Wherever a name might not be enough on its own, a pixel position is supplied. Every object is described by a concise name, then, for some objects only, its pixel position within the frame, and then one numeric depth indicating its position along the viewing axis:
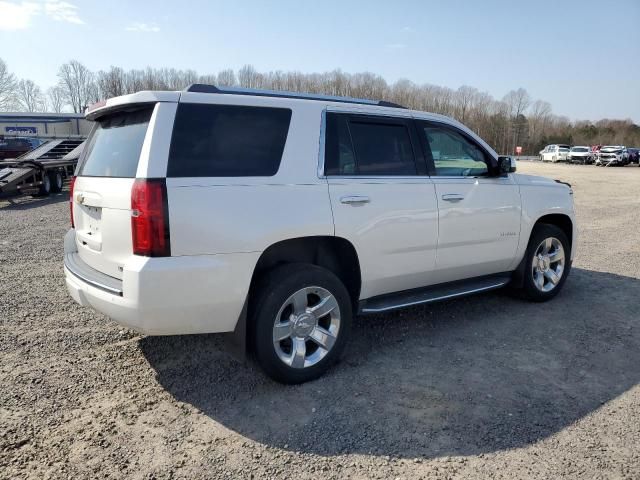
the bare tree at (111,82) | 83.25
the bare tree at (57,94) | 95.25
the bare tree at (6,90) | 75.31
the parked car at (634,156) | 47.29
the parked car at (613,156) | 44.47
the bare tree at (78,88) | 94.12
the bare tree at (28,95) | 84.96
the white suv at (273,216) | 3.04
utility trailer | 14.04
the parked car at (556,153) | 54.19
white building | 37.16
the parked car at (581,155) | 49.28
